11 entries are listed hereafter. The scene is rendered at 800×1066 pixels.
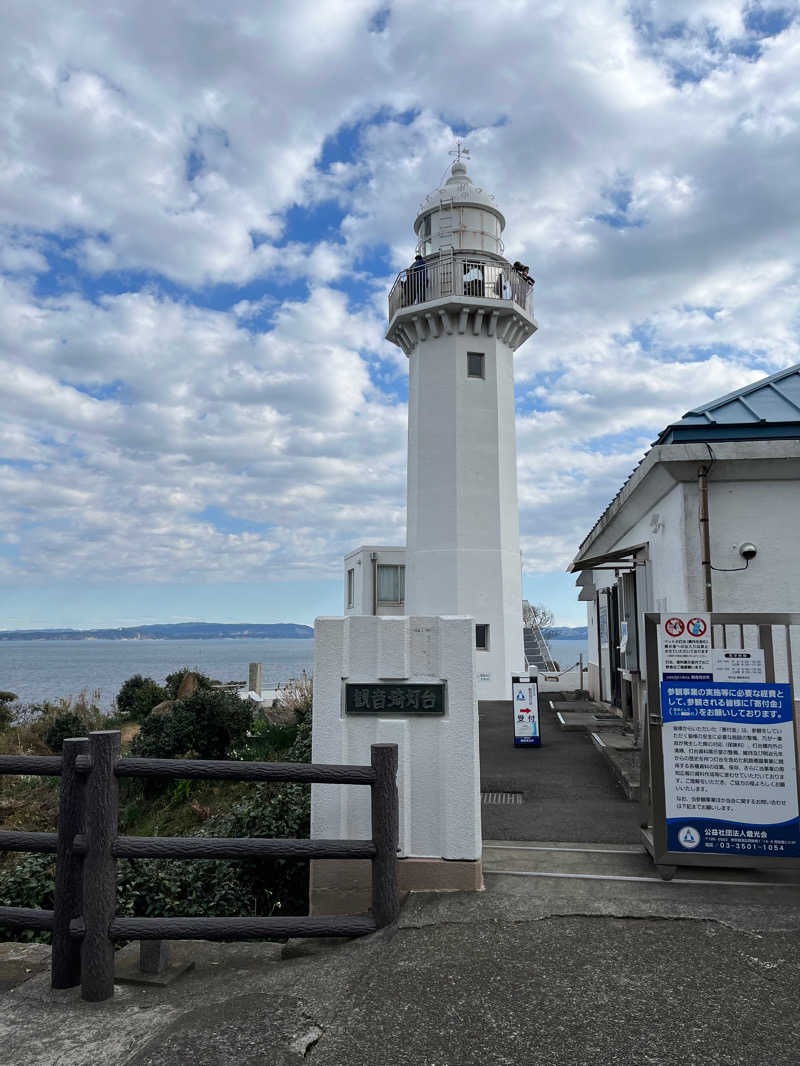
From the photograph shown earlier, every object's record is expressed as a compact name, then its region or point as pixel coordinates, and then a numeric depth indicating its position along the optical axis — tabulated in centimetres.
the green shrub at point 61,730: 1702
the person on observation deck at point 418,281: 2302
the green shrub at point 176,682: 2303
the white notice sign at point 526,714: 1195
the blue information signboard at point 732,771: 510
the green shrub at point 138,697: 2200
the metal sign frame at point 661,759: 509
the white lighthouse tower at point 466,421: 2127
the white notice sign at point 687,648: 528
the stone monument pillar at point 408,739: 475
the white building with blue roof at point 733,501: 877
